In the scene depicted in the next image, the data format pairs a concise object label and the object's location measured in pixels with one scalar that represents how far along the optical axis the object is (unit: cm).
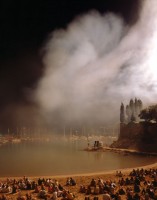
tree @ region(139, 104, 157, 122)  12986
